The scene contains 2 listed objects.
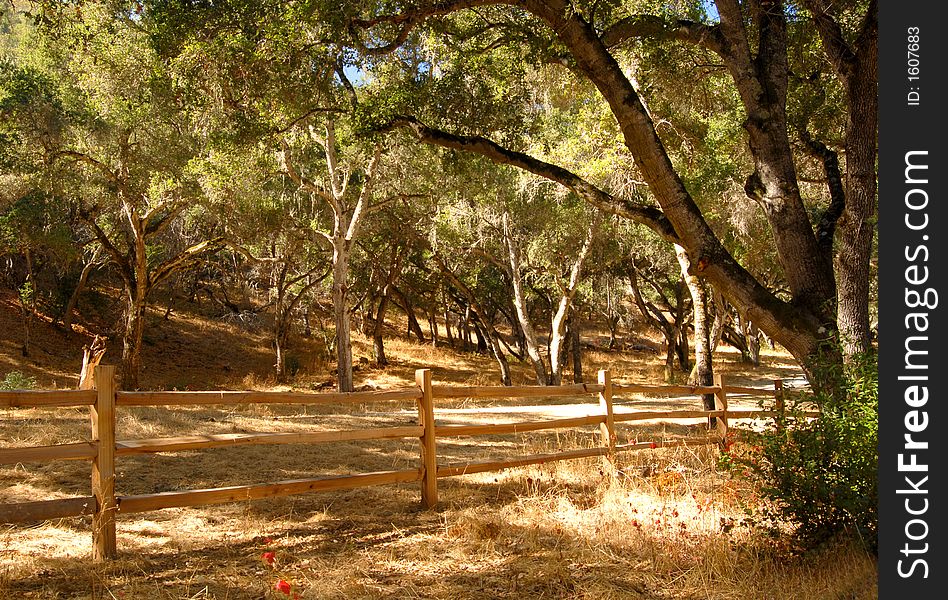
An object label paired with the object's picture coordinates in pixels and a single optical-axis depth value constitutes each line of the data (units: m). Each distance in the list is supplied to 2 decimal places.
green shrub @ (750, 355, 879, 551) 4.50
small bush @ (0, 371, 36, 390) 14.48
